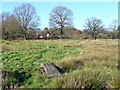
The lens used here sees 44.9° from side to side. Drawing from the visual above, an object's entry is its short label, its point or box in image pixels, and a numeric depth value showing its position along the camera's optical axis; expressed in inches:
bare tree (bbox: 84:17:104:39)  2182.6
